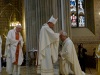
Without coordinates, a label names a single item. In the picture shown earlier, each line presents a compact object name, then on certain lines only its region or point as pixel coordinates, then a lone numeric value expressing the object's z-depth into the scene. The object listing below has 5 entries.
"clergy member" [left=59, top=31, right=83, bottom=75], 7.76
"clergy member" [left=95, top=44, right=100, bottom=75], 9.02
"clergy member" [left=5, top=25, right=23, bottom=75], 8.48
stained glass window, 17.02
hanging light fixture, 18.26
